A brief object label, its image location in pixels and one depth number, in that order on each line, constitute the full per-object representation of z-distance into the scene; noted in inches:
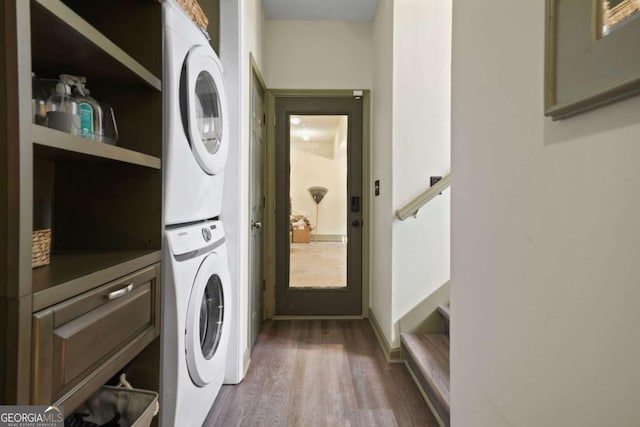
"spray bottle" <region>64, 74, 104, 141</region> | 38.8
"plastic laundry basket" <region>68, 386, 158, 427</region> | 41.9
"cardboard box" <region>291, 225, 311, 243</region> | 130.1
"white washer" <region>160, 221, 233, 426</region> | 48.8
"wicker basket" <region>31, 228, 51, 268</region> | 34.1
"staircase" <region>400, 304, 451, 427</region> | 66.1
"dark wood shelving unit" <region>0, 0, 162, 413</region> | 24.7
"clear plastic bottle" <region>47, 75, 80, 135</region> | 36.1
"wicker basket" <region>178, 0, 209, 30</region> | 57.1
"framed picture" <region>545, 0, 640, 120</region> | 21.2
